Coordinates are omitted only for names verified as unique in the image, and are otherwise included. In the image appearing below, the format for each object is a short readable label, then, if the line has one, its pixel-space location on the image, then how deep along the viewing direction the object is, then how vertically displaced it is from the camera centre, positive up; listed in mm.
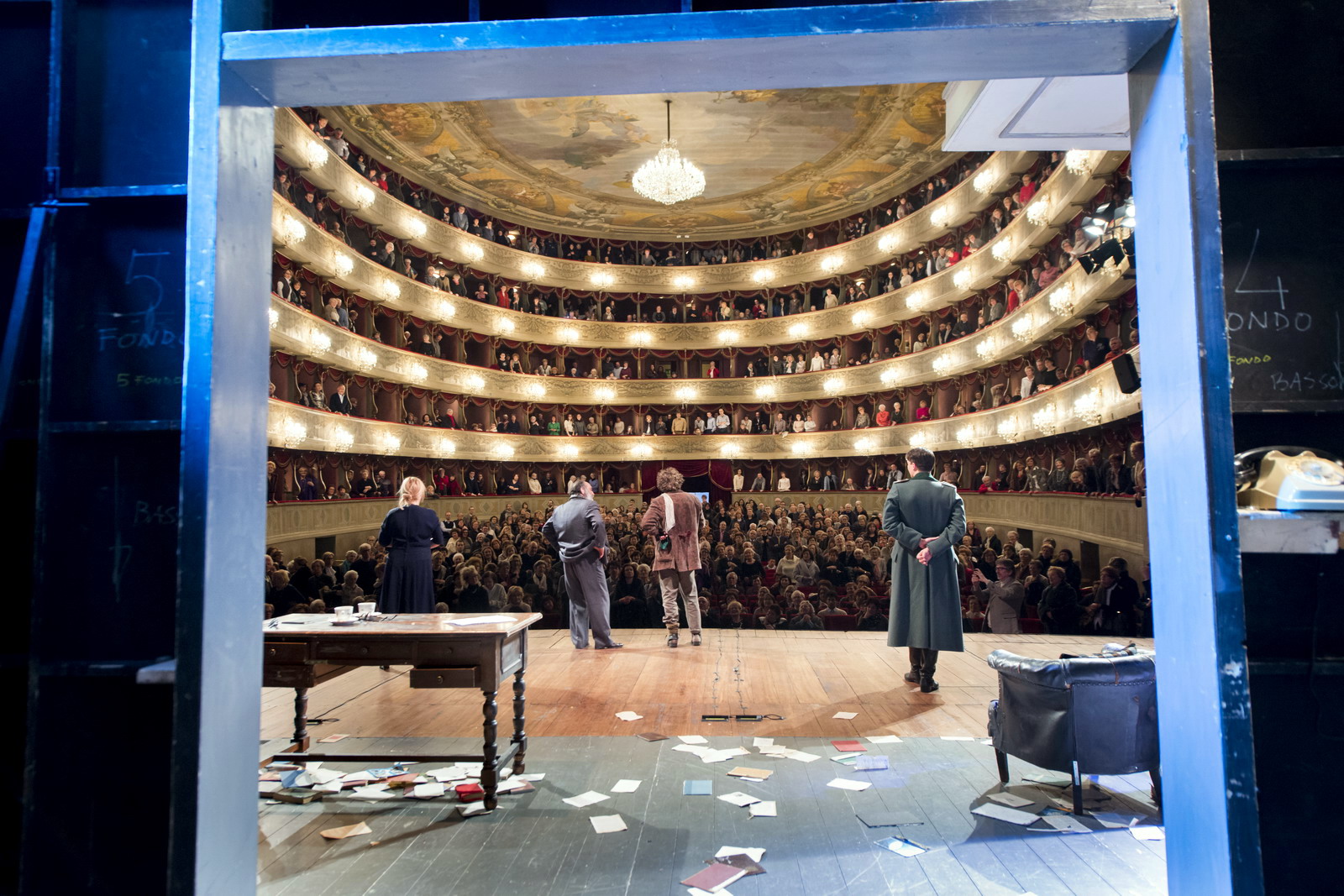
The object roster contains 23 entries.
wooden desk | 3908 -780
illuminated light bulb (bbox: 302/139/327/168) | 13117 +5839
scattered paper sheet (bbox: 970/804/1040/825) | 3625 -1518
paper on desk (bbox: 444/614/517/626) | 4195 -676
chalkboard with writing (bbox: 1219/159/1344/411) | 2170 +581
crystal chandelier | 15250 +6184
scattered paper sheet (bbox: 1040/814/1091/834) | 3505 -1513
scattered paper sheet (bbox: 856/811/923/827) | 3611 -1519
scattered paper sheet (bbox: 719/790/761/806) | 3863 -1509
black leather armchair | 3592 -1042
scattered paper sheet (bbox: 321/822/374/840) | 3551 -1512
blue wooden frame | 1998 +659
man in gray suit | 7391 -597
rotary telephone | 1926 +19
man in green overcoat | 5691 -504
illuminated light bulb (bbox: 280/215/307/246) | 12609 +4406
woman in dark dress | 6648 -467
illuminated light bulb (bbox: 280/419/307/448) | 12898 +1121
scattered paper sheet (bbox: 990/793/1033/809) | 3811 -1518
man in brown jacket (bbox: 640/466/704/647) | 7586 -316
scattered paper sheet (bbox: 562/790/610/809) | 3885 -1509
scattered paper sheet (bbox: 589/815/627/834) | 3561 -1506
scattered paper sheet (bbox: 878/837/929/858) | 3307 -1512
